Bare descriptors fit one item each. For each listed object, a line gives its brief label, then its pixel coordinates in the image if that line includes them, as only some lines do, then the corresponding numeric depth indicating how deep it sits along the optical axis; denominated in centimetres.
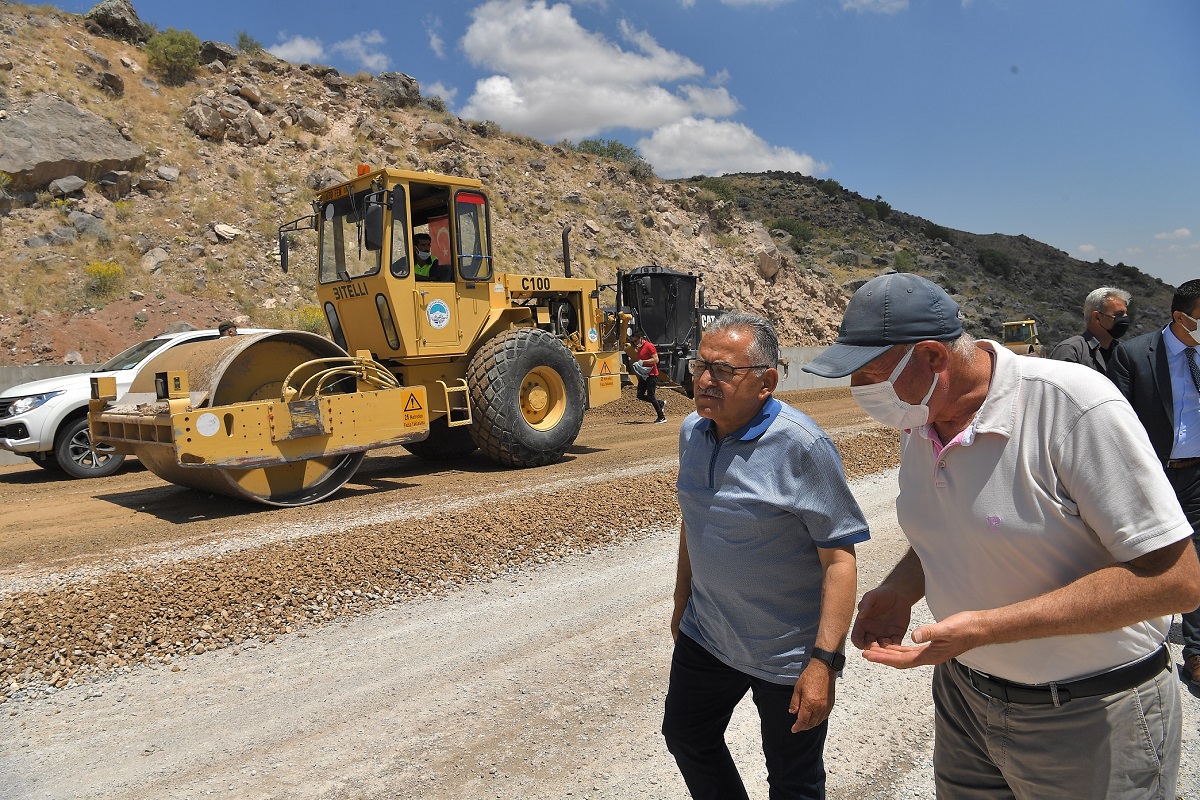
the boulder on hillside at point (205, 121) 2470
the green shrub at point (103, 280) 1870
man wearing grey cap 163
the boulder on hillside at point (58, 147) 2017
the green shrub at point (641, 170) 3691
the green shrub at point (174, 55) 2544
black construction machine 1844
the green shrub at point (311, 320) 2012
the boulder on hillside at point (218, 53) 2694
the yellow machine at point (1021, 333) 2508
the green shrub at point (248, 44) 2966
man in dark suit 397
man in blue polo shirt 236
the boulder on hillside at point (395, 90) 3034
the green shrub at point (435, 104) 3265
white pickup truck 968
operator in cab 954
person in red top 1531
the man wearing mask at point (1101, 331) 452
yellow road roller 738
